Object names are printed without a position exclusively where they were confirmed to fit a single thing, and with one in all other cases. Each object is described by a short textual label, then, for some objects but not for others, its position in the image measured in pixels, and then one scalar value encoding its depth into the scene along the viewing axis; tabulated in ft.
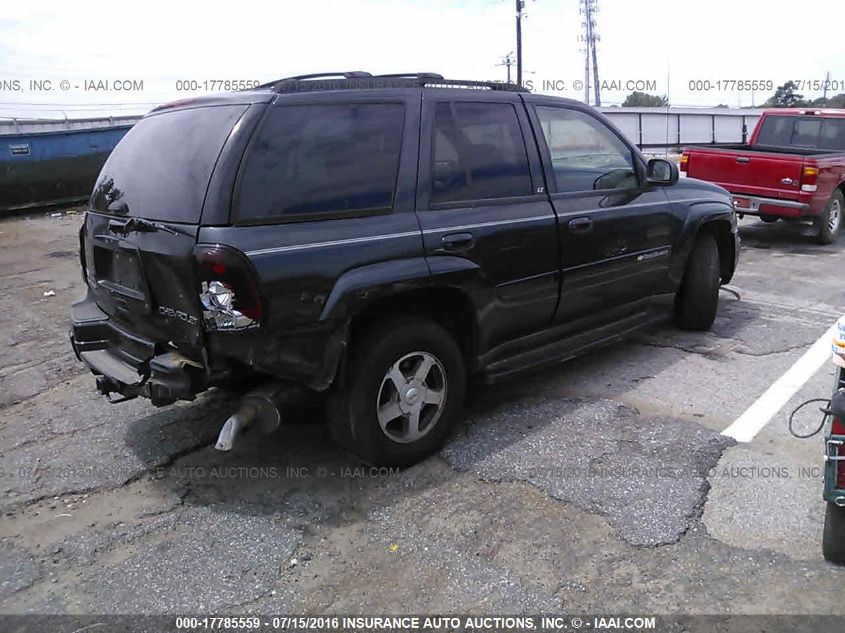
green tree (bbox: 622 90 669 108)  217.97
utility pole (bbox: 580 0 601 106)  165.45
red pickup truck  29.60
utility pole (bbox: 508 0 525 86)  122.62
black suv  10.22
